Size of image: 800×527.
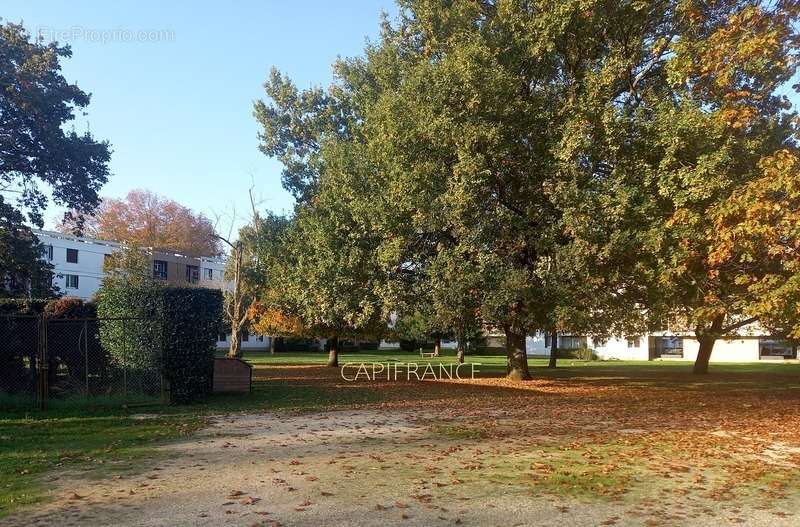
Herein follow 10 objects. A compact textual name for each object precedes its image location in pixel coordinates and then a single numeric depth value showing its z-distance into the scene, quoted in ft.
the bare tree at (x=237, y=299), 103.04
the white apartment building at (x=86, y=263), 180.75
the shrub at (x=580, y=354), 170.40
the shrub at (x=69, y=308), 53.26
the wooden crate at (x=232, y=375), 56.70
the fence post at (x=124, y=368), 45.93
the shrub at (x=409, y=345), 209.97
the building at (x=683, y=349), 174.50
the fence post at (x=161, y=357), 46.70
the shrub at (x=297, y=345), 204.03
